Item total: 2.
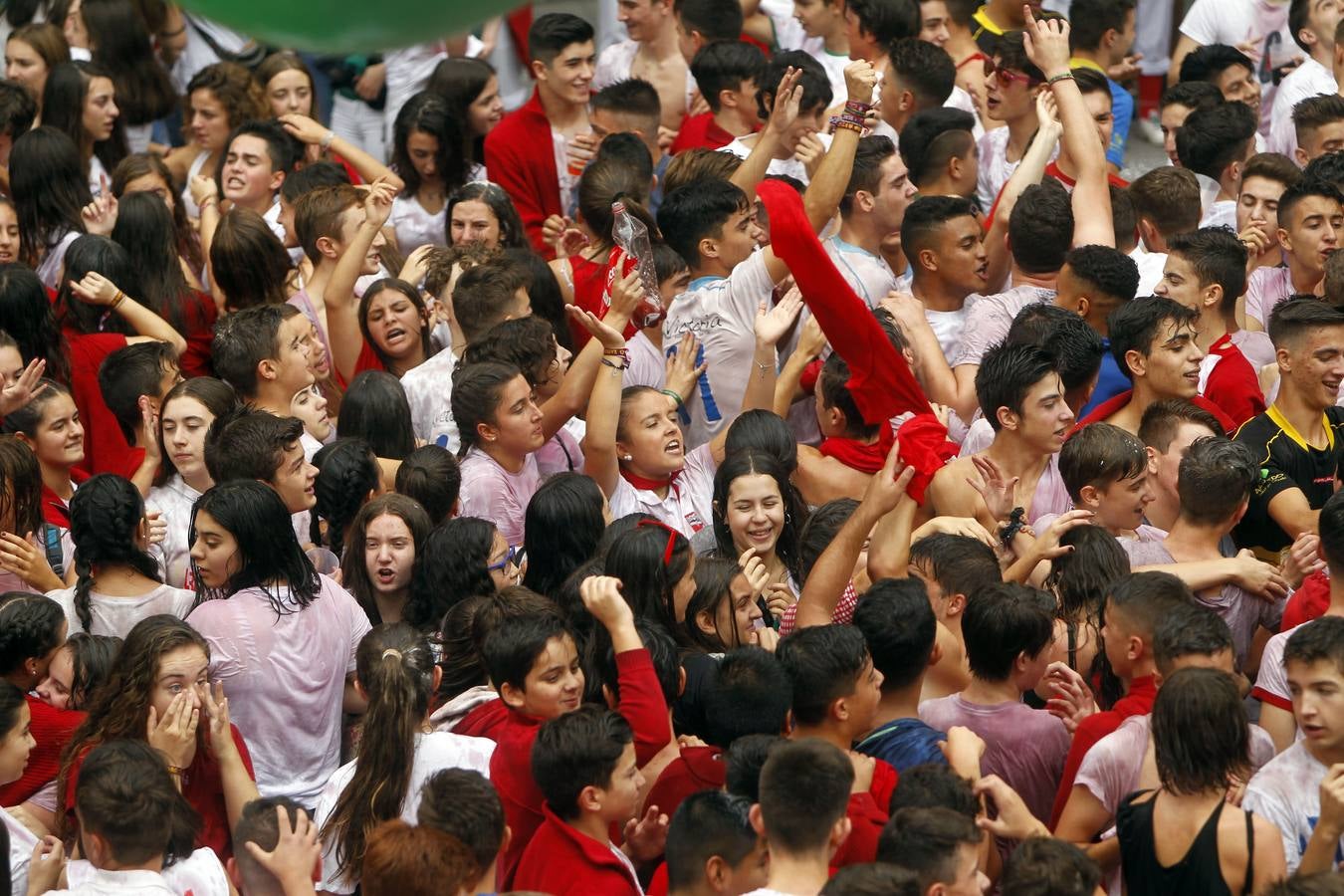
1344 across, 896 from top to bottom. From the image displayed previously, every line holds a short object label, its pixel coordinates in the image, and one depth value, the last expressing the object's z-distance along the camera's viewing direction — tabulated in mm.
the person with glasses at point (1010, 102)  15023
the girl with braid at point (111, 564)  9133
